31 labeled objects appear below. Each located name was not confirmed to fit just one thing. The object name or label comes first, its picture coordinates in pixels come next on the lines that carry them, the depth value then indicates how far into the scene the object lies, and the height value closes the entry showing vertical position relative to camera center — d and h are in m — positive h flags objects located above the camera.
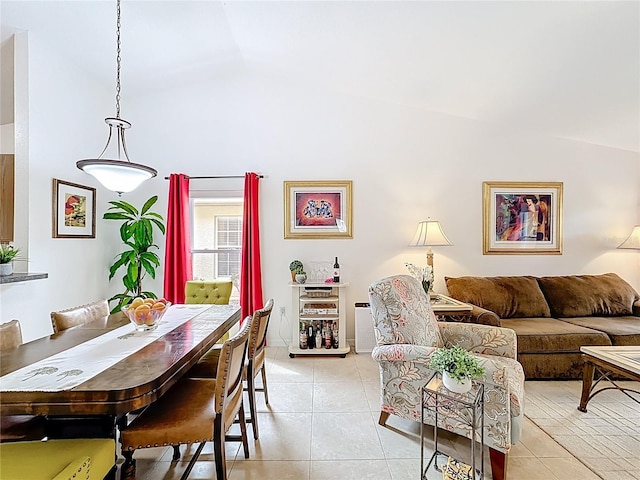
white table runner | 1.42 -0.57
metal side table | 1.72 -0.86
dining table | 1.35 -0.57
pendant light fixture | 2.17 +0.45
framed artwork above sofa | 4.38 +0.29
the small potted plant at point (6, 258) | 2.68 -0.13
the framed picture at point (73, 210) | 3.36 +0.32
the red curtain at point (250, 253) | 4.20 -0.14
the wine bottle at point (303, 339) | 4.05 -1.12
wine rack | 4.03 -0.87
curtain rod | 4.37 +0.81
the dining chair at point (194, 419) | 1.59 -0.84
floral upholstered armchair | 1.91 -0.75
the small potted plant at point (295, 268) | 4.18 -0.32
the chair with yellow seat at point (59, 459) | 1.25 -0.82
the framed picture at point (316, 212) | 4.39 +0.36
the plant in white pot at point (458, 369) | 1.75 -0.64
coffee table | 2.28 -0.82
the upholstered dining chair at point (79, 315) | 2.39 -0.53
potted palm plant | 3.92 -0.08
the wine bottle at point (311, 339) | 4.09 -1.13
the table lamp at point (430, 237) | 4.03 +0.05
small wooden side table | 3.34 -0.65
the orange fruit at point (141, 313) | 2.22 -0.45
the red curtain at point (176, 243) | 4.20 -0.02
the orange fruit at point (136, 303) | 2.25 -0.40
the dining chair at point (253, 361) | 2.24 -0.86
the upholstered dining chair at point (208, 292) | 3.43 -0.49
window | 4.49 +0.04
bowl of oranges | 2.23 -0.46
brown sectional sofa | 3.23 -0.75
